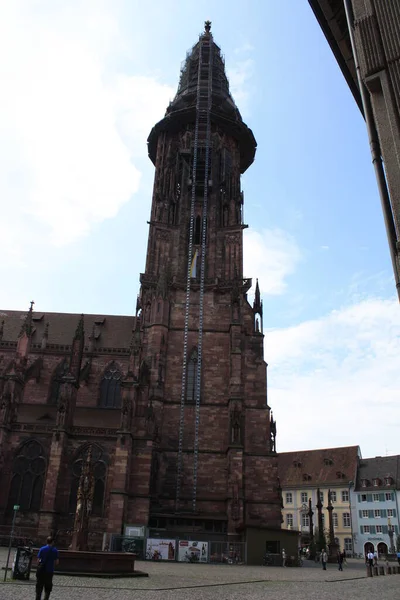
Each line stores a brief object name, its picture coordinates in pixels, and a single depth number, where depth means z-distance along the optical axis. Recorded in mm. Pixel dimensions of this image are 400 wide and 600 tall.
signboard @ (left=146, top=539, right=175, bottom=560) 23797
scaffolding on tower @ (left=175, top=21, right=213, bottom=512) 29838
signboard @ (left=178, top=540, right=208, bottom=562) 24172
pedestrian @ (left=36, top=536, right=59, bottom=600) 8883
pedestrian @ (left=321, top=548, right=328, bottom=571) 25828
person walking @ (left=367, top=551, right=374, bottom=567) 23769
